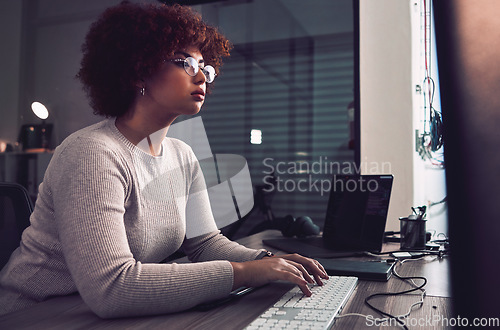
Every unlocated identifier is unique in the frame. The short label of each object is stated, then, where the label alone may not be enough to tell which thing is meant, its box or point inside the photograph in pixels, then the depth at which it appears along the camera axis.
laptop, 1.36
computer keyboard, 0.60
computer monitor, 0.29
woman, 0.72
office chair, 1.19
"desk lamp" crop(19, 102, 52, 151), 2.31
